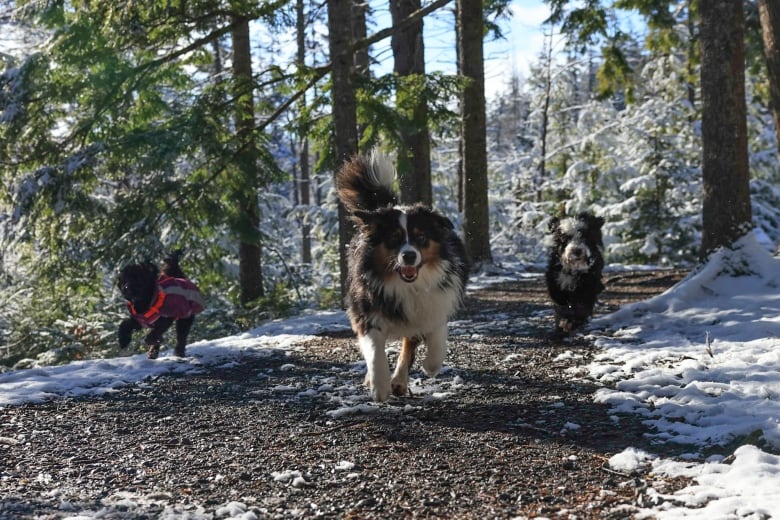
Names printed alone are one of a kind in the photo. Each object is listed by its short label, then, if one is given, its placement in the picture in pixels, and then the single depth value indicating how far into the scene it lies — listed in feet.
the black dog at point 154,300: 23.08
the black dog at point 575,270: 24.21
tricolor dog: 17.28
